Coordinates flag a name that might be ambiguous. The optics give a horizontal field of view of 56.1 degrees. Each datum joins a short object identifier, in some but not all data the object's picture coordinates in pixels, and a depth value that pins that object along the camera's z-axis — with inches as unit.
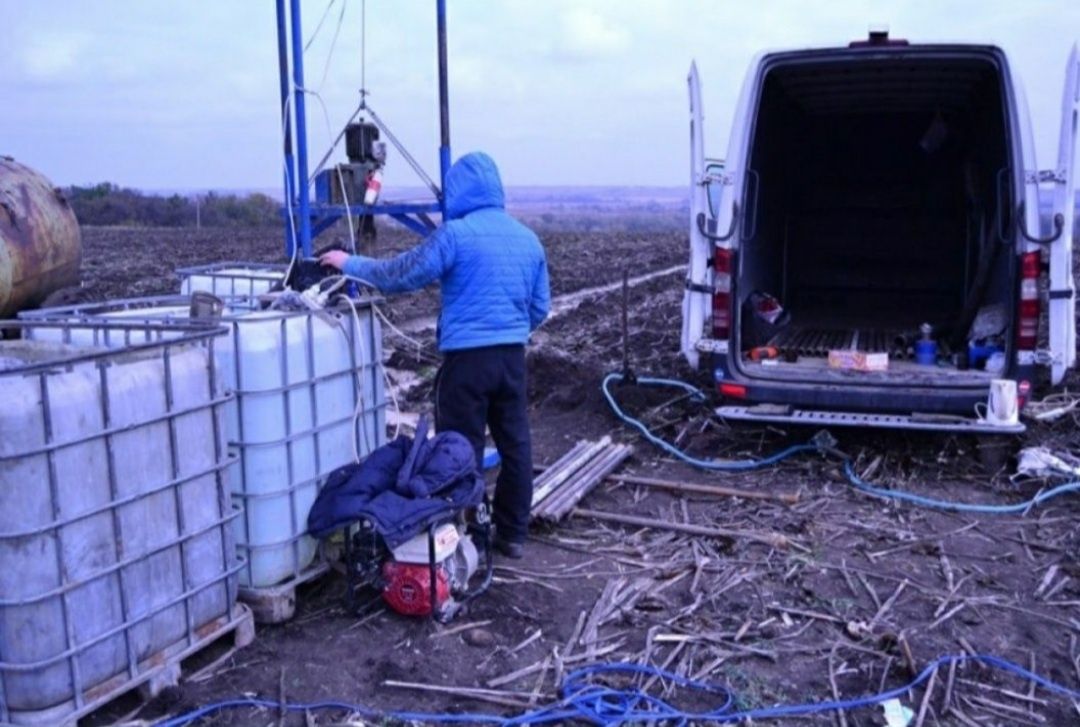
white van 243.4
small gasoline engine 175.9
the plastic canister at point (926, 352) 294.5
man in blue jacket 196.7
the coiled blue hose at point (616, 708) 147.5
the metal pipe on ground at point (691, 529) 215.9
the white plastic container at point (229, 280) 236.4
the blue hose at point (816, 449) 235.8
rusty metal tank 290.0
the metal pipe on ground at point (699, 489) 243.4
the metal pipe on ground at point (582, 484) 228.5
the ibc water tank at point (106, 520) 132.7
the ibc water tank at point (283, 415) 172.9
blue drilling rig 216.5
